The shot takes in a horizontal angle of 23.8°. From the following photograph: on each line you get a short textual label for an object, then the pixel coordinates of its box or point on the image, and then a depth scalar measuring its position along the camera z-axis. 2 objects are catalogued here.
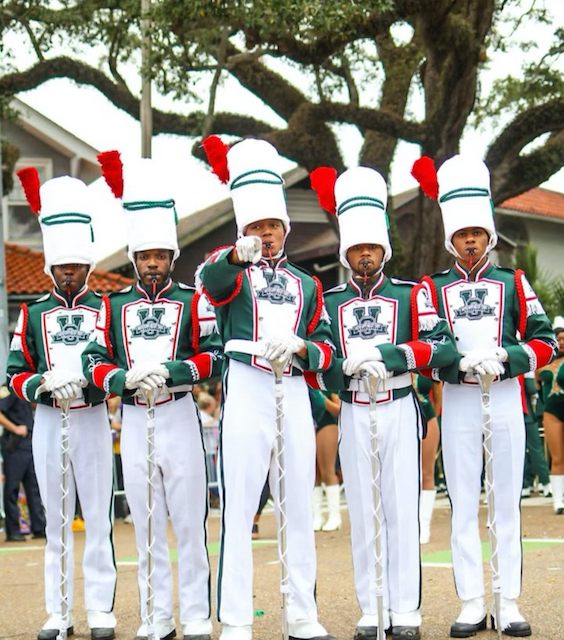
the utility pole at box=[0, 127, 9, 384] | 15.47
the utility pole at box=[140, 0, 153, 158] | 17.36
